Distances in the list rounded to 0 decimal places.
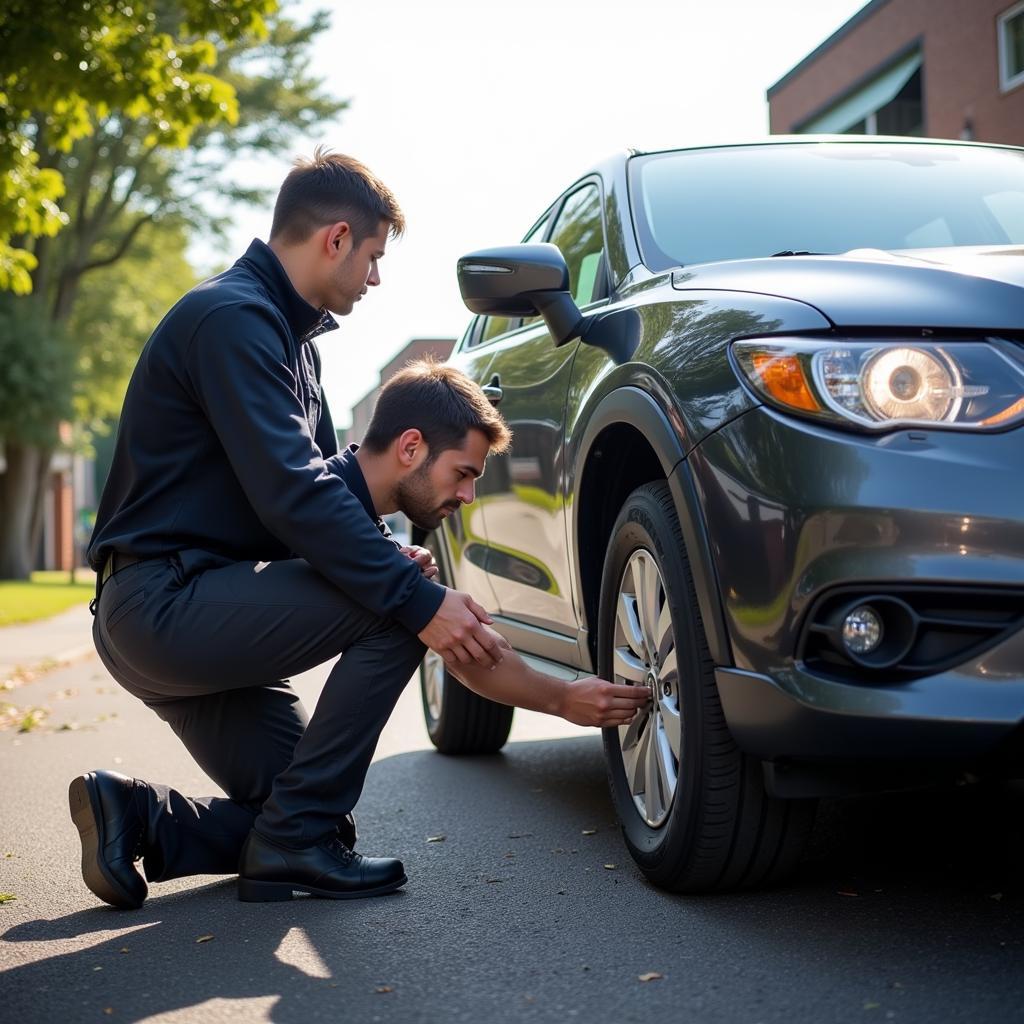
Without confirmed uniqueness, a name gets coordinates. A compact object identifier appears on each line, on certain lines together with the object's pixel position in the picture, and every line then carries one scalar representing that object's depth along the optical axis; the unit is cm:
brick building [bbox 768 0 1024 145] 1894
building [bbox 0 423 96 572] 5622
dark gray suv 262
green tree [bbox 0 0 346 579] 2712
